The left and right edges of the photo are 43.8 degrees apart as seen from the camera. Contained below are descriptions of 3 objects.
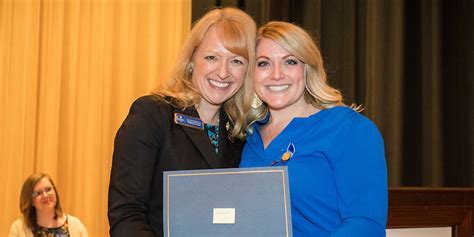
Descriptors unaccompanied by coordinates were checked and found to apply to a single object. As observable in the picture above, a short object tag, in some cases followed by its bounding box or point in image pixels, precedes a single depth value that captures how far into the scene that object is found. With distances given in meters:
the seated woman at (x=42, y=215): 4.99
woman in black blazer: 1.93
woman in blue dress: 1.88
